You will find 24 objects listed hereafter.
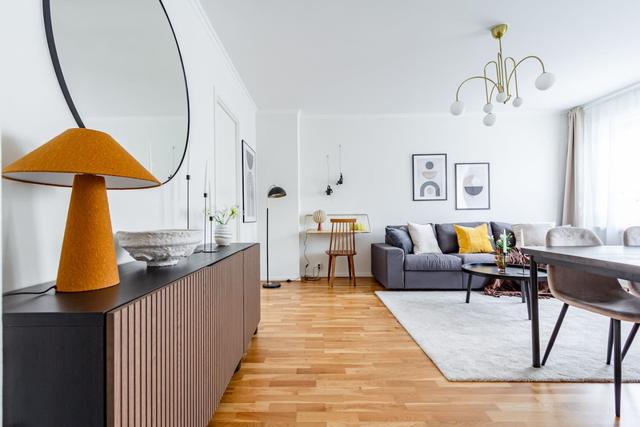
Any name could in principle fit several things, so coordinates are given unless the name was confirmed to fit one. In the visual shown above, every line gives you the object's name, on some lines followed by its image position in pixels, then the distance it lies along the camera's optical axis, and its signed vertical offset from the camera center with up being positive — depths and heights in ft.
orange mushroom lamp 2.57 +0.18
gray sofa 12.94 -2.51
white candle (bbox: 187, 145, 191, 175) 6.83 +1.07
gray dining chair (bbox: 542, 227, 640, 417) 4.91 -1.59
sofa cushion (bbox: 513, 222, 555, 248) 13.61 -1.08
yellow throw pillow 13.98 -1.38
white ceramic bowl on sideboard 3.92 -0.46
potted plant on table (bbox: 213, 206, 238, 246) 7.15 -0.59
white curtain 12.98 +1.86
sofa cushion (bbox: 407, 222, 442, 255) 14.24 -1.40
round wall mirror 3.56 +1.88
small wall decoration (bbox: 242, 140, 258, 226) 12.43 +1.04
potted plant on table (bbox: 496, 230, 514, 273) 10.29 -1.45
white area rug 6.04 -3.16
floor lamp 14.08 +0.71
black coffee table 9.29 -2.03
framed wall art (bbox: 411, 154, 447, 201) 16.22 +1.54
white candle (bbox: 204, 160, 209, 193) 7.92 +0.91
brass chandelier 7.55 +4.45
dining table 4.20 -0.80
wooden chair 14.34 -1.65
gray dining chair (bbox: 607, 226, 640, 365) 5.90 -1.49
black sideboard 2.17 -1.12
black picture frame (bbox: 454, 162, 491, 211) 16.20 +1.13
